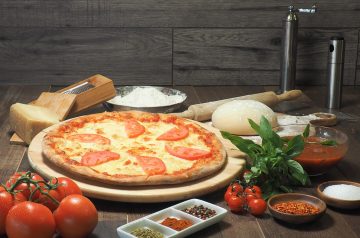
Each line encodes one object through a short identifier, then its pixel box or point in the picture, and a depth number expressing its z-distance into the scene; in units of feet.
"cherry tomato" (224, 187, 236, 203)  4.46
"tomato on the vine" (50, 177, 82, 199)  4.14
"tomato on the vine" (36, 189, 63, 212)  4.08
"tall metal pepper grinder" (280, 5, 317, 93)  6.85
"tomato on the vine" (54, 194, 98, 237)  4.01
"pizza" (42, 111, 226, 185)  4.59
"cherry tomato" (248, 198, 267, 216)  4.38
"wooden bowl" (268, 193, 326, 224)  4.26
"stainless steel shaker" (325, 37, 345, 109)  6.45
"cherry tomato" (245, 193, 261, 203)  4.43
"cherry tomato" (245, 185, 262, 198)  4.45
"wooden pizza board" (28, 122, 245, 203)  4.46
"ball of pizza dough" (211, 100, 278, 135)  5.53
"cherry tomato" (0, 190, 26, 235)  4.00
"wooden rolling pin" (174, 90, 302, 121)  5.86
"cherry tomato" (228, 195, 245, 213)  4.41
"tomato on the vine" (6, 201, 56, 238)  3.91
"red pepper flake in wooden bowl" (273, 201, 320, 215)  4.32
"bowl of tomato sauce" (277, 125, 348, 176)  4.79
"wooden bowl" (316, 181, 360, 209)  4.43
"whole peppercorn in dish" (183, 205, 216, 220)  4.28
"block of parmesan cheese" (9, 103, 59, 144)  5.41
